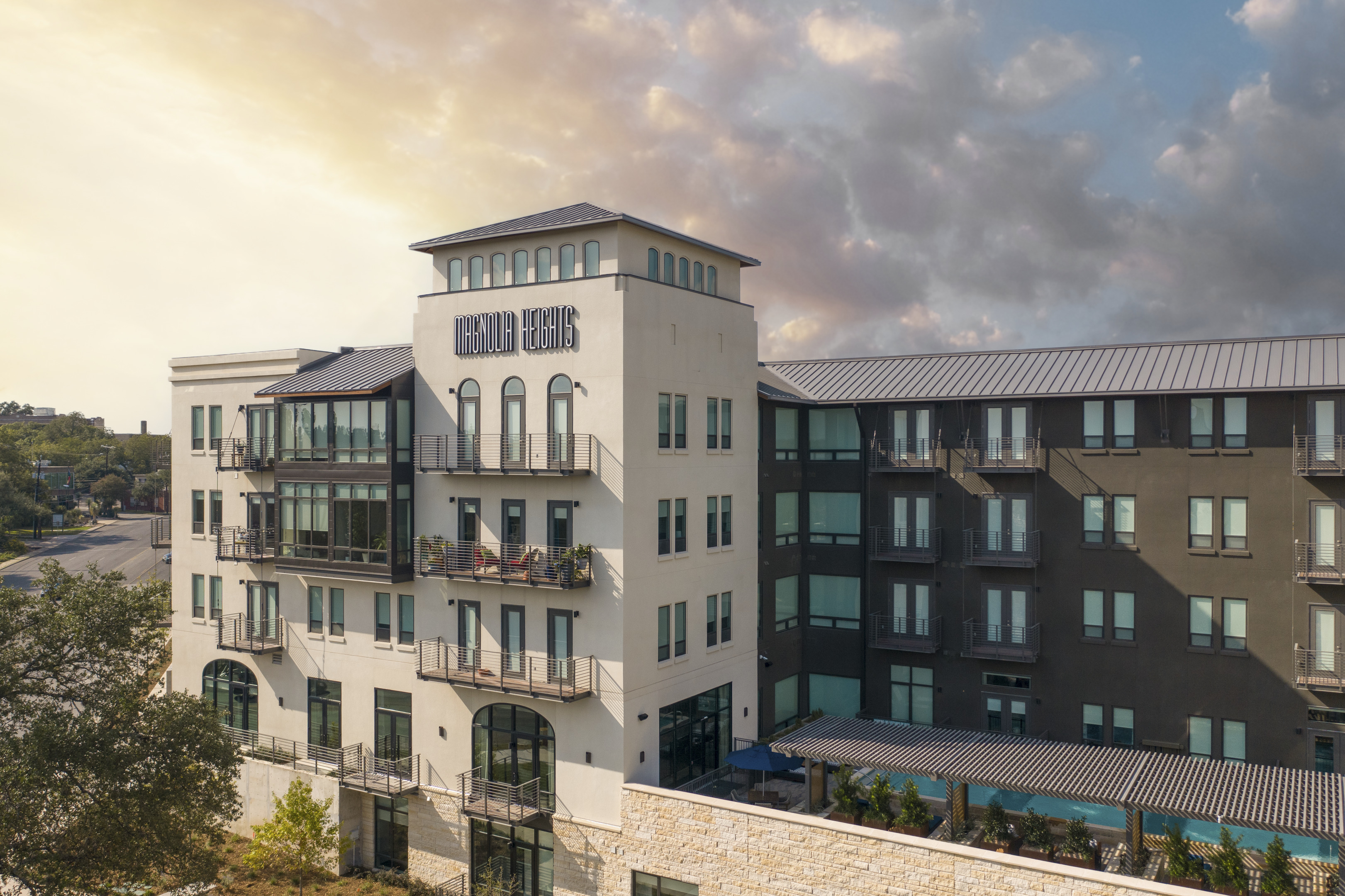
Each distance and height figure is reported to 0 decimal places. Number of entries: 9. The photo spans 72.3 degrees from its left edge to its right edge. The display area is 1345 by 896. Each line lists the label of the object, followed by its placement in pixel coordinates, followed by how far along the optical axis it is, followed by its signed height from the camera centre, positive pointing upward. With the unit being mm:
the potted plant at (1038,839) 23859 -10162
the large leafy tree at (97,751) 21734 -7392
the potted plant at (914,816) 25062 -9960
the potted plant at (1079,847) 23422 -10176
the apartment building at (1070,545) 27859 -3179
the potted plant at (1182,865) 21781 -9866
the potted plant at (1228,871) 21266 -9803
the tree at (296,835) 28703 -11901
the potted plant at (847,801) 26109 -9952
